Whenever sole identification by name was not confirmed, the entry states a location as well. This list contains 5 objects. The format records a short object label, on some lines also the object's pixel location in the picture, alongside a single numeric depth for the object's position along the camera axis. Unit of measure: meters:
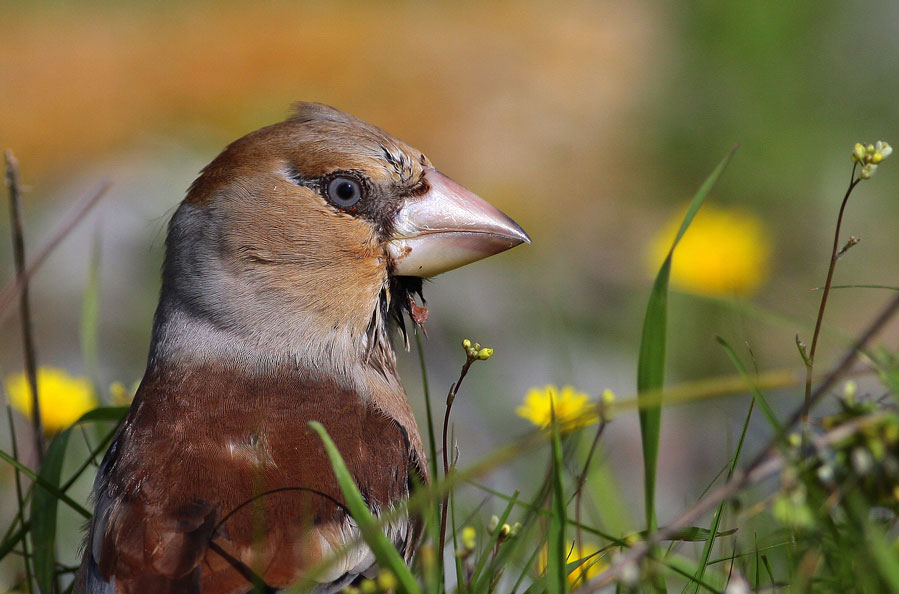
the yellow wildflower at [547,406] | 5.51
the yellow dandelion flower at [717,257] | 11.20
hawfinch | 4.64
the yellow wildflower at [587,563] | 4.27
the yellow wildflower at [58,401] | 7.28
